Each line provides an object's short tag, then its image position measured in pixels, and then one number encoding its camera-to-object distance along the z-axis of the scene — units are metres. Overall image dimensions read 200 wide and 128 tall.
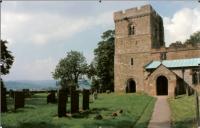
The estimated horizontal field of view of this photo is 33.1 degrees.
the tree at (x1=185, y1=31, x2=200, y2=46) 74.81
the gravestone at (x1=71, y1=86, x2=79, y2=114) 19.55
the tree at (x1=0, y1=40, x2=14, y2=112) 43.31
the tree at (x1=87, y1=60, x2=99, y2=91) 66.64
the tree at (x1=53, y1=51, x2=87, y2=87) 76.38
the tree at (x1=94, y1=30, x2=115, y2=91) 63.97
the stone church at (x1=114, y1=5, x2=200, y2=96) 46.47
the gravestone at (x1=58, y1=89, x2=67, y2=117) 17.82
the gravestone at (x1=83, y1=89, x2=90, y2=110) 21.95
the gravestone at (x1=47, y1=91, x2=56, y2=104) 29.00
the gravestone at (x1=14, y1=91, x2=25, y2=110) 23.06
